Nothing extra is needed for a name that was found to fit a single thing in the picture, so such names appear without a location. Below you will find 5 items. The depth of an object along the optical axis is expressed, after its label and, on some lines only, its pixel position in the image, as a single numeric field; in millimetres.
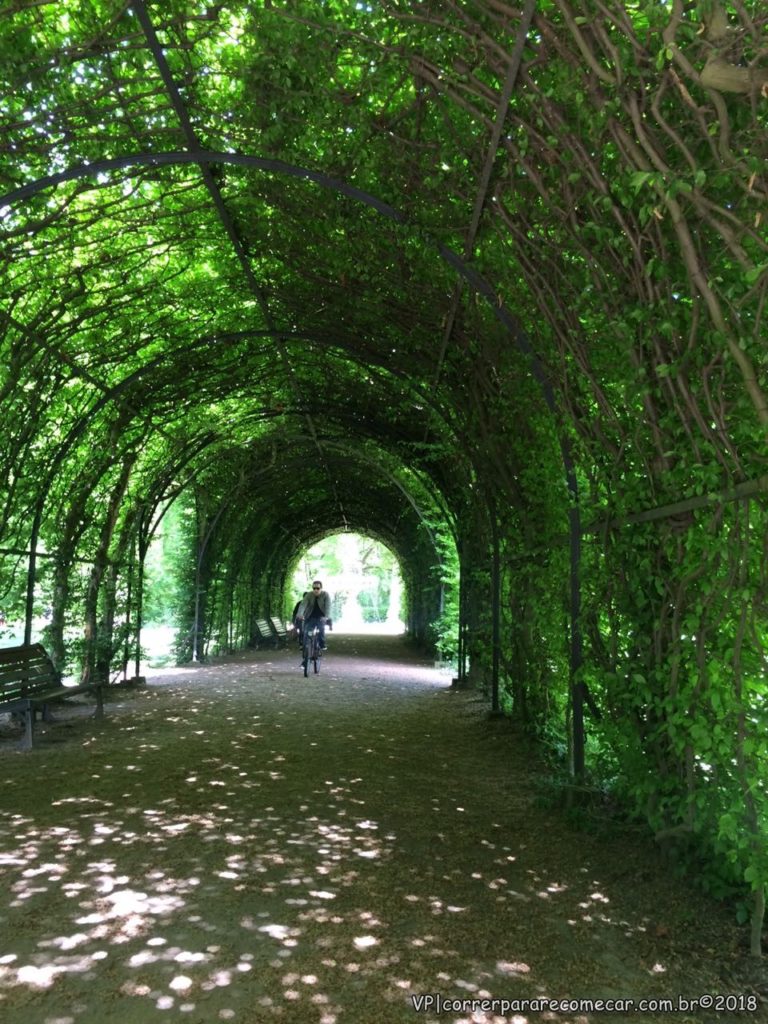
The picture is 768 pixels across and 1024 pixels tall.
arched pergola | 2918
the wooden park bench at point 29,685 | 6762
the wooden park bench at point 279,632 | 24125
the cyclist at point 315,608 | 13555
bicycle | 13523
